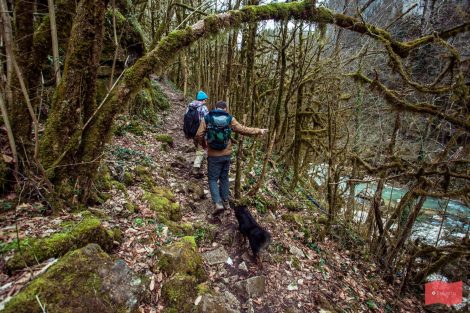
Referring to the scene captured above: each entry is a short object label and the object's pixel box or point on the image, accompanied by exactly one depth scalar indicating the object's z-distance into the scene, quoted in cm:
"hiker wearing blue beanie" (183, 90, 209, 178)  750
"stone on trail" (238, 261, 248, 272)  473
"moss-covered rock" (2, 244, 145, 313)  225
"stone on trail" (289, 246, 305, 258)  595
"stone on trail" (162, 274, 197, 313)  321
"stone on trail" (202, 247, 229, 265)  459
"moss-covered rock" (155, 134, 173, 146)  908
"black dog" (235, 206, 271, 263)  470
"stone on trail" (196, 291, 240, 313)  336
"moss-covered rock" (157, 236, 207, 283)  356
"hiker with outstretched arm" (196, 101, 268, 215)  555
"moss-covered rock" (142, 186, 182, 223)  493
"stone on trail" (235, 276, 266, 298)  432
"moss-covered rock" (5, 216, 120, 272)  254
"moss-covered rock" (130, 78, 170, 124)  1007
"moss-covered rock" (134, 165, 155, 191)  571
